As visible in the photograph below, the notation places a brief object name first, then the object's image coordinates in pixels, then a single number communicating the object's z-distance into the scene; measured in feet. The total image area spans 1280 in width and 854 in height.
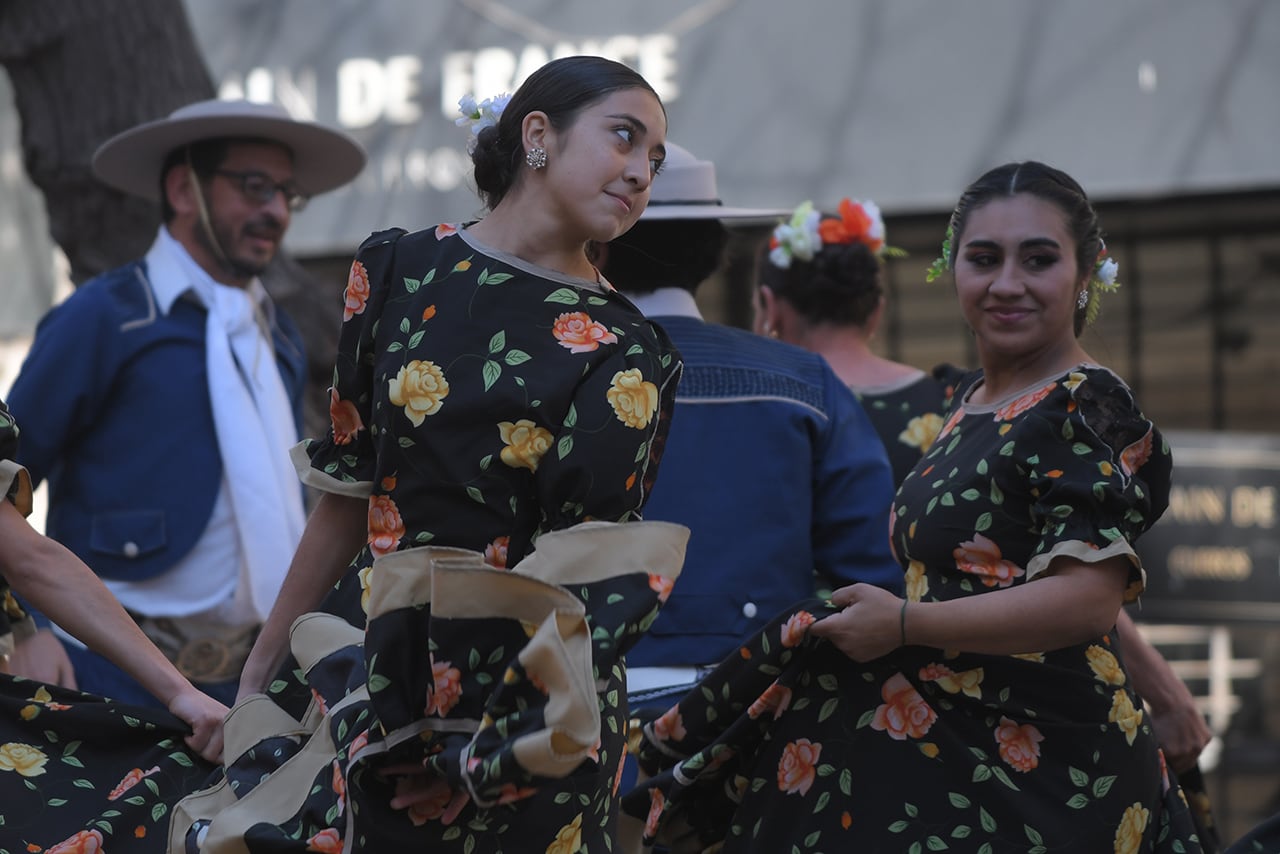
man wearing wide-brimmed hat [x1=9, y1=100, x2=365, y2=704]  24.88
